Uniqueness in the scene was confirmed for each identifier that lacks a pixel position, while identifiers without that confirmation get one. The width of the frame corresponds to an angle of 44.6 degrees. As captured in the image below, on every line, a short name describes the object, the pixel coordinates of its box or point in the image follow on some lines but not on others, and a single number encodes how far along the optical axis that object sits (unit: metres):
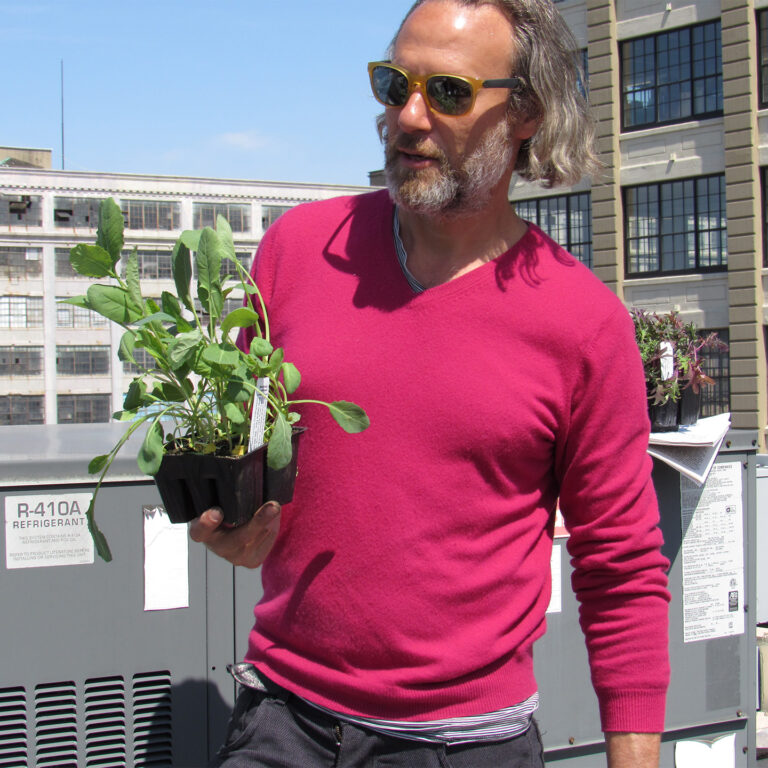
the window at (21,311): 56.38
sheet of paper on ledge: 3.01
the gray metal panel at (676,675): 3.01
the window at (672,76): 18.33
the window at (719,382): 17.52
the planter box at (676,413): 3.09
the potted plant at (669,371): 3.10
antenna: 45.22
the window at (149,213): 62.22
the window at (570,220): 20.45
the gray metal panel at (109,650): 2.42
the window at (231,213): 64.56
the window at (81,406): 57.03
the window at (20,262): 58.16
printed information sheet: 3.20
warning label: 2.41
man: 1.55
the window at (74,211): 60.41
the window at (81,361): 56.84
